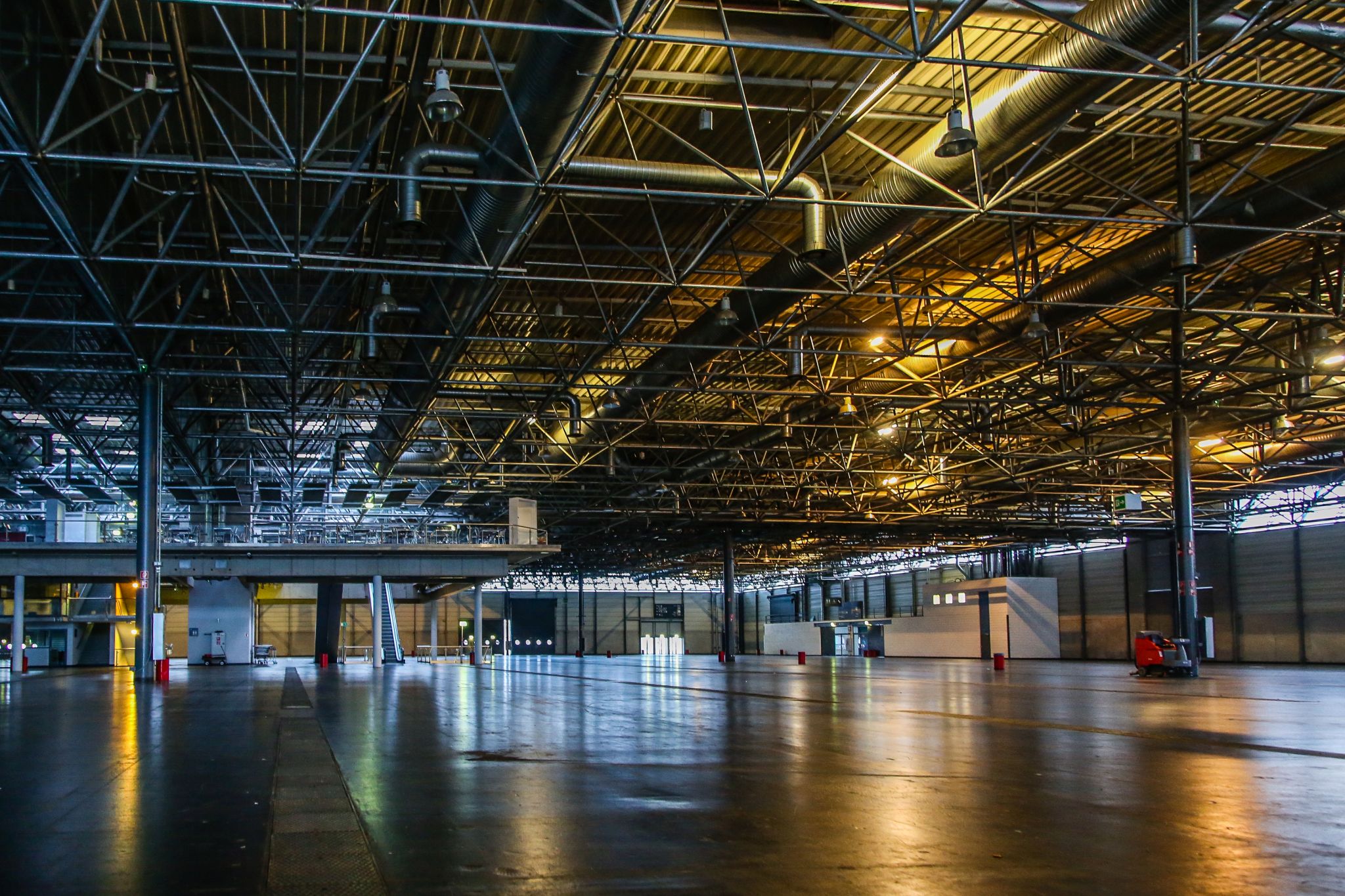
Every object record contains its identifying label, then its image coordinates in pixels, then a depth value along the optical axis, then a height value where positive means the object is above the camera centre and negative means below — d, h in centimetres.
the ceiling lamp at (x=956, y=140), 1579 +593
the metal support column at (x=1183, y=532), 3481 +35
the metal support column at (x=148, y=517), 3116 +130
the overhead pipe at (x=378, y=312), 2312 +538
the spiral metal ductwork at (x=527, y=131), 1364 +627
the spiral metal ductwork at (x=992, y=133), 1423 +639
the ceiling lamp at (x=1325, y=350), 2934 +510
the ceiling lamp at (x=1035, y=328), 2602 +516
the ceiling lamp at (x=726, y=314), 2481 +537
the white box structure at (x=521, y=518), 4947 +170
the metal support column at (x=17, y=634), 4619 -291
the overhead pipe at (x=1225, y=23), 1488 +713
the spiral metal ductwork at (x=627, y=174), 1830 +644
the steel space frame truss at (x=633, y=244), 1711 +668
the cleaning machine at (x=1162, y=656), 3469 -361
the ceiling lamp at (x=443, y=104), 1473 +608
